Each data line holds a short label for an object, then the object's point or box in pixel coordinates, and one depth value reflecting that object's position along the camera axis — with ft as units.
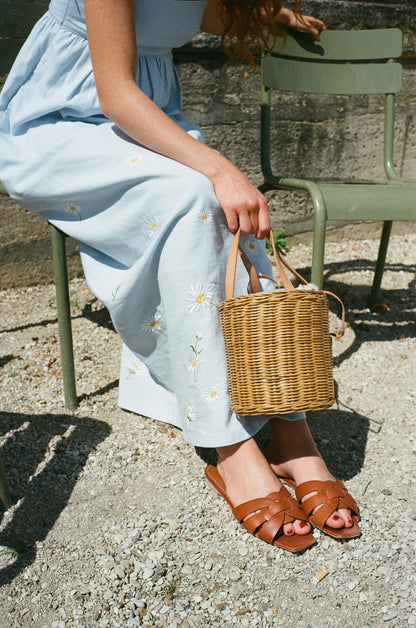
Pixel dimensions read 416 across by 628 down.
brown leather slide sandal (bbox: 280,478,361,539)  5.07
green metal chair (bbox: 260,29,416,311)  8.13
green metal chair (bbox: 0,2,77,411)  6.34
